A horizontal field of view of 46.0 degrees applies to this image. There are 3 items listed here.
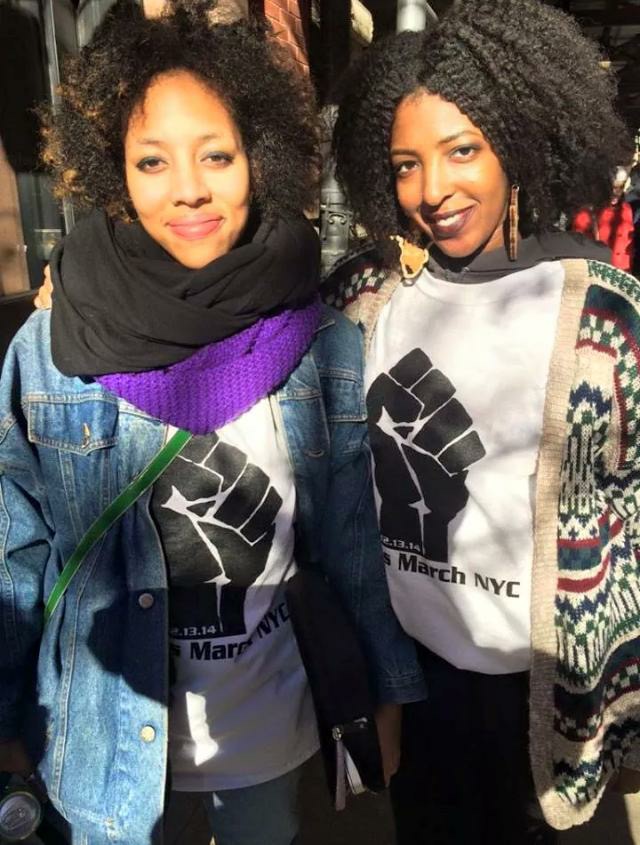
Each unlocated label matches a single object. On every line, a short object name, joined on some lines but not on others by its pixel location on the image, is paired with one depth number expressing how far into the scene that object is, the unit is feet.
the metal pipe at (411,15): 8.23
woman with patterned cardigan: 5.03
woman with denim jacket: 4.72
